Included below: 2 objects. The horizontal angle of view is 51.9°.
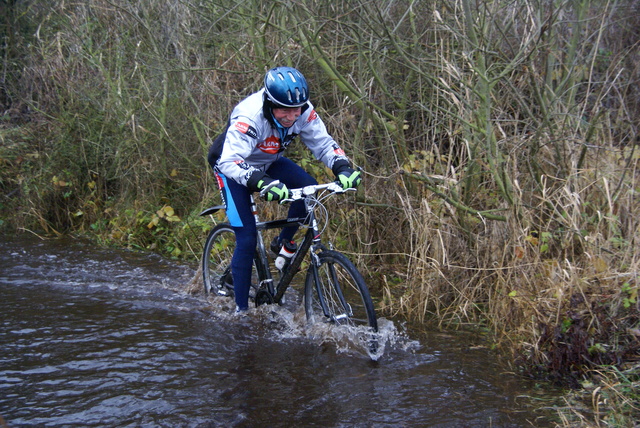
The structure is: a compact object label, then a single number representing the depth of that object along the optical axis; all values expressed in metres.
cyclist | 4.77
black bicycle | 4.73
